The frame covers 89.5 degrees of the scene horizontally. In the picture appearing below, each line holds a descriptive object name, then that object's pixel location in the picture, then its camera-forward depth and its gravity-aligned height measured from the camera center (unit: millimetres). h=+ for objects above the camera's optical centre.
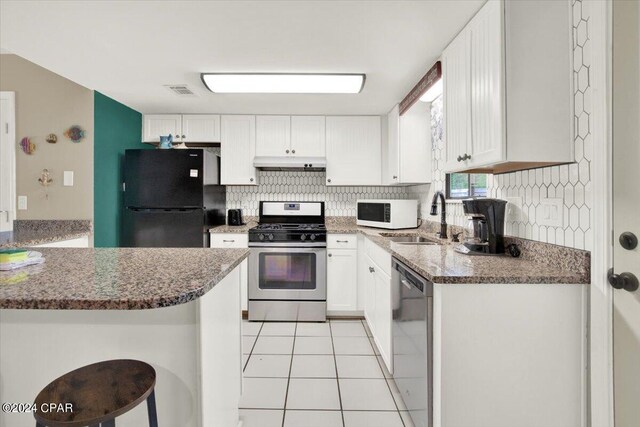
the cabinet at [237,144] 3578 +785
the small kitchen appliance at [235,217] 3715 -24
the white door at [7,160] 2906 +493
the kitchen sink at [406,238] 2815 -205
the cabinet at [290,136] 3586 +880
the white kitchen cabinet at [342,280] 3307 -666
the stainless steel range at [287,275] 3256 -608
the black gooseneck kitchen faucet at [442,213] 2559 +13
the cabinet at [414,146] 3107 +671
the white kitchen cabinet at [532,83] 1452 +597
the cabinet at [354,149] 3613 +734
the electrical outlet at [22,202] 2919 +115
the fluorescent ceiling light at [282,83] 2504 +1068
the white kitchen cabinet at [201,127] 3586 +977
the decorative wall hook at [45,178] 2912 +331
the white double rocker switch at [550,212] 1516 +15
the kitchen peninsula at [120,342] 1104 -443
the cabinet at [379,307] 2195 -725
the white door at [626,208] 1197 +28
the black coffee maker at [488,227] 1817 -67
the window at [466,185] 2301 +230
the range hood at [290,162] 3496 +573
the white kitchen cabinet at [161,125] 3582 +1000
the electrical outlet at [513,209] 1807 +35
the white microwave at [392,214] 3135 +11
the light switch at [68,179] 2918 +323
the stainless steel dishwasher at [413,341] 1425 -638
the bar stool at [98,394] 807 -491
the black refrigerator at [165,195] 3203 +197
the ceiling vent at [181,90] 2762 +1105
